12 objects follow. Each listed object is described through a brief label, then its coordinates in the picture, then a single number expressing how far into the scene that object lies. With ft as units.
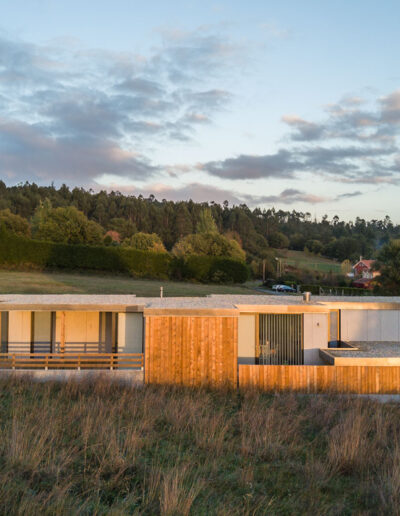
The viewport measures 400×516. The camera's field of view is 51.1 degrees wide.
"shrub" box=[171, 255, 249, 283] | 165.58
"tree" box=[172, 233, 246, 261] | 187.69
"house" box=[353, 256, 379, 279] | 262.30
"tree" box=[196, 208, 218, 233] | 244.63
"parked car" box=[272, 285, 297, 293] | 176.96
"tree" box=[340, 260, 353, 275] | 272.02
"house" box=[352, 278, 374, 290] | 183.46
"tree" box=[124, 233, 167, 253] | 209.66
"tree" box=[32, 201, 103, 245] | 196.34
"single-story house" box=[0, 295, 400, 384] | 43.21
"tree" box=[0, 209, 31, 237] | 209.05
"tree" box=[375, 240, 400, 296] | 139.64
